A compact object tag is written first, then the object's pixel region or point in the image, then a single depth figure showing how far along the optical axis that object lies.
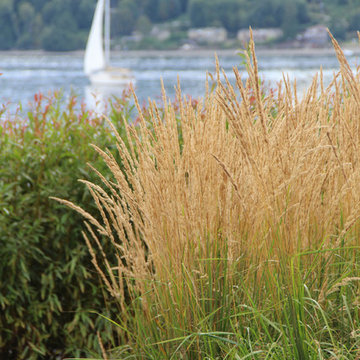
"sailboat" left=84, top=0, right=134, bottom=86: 79.85
